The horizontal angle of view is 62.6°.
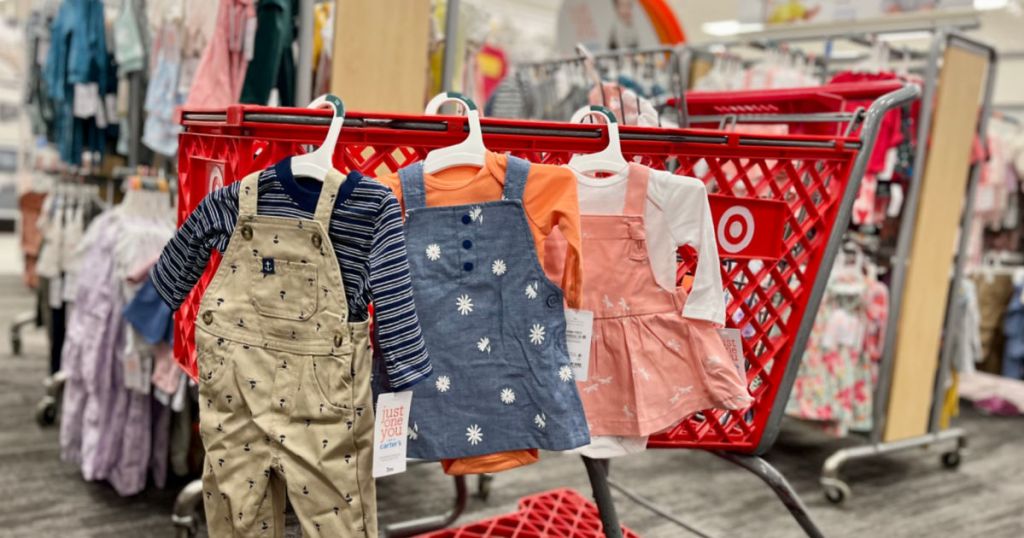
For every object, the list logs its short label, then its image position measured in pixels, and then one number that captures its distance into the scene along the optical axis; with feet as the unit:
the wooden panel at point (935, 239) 11.18
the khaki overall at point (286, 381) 3.82
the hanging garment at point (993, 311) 17.84
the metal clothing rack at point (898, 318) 10.81
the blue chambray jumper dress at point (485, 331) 4.00
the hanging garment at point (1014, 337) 17.56
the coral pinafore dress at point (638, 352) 4.44
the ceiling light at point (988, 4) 24.11
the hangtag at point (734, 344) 4.75
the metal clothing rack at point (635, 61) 6.68
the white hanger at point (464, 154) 4.01
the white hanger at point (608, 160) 4.33
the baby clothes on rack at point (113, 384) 9.16
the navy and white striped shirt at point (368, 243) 3.71
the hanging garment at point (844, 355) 11.55
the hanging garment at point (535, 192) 4.00
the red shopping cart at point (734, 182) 4.08
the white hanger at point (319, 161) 3.79
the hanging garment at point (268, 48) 8.30
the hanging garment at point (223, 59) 8.46
